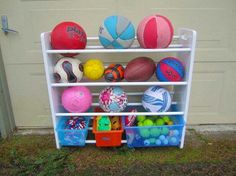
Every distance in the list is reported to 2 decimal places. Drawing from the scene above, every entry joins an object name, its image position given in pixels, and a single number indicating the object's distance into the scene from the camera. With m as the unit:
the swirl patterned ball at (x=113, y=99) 2.04
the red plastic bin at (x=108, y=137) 2.09
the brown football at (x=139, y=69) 1.92
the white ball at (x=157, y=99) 2.02
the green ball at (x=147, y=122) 2.11
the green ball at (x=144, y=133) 2.09
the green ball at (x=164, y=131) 2.08
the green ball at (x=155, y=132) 2.09
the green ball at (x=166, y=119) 2.17
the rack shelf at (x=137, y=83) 1.86
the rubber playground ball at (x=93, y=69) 1.93
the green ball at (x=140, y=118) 2.17
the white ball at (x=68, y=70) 1.92
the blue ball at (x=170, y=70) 1.93
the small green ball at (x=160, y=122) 2.13
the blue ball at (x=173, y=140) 2.14
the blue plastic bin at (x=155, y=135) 2.08
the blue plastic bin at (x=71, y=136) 2.11
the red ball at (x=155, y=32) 1.77
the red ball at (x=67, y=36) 1.83
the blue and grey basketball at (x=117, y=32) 1.79
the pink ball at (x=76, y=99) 2.00
